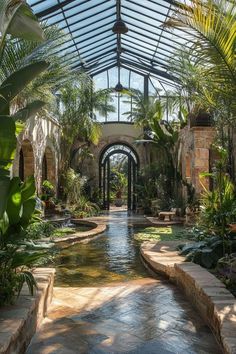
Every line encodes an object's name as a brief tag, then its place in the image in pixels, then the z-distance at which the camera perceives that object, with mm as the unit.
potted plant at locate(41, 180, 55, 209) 12886
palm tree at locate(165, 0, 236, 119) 3756
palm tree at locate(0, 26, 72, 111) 5812
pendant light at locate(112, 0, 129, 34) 10279
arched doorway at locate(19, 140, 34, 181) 12227
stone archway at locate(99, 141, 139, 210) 20059
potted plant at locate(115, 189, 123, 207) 24516
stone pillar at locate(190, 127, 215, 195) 11180
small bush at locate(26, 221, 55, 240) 6506
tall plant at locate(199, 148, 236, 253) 4777
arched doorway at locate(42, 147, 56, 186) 14935
